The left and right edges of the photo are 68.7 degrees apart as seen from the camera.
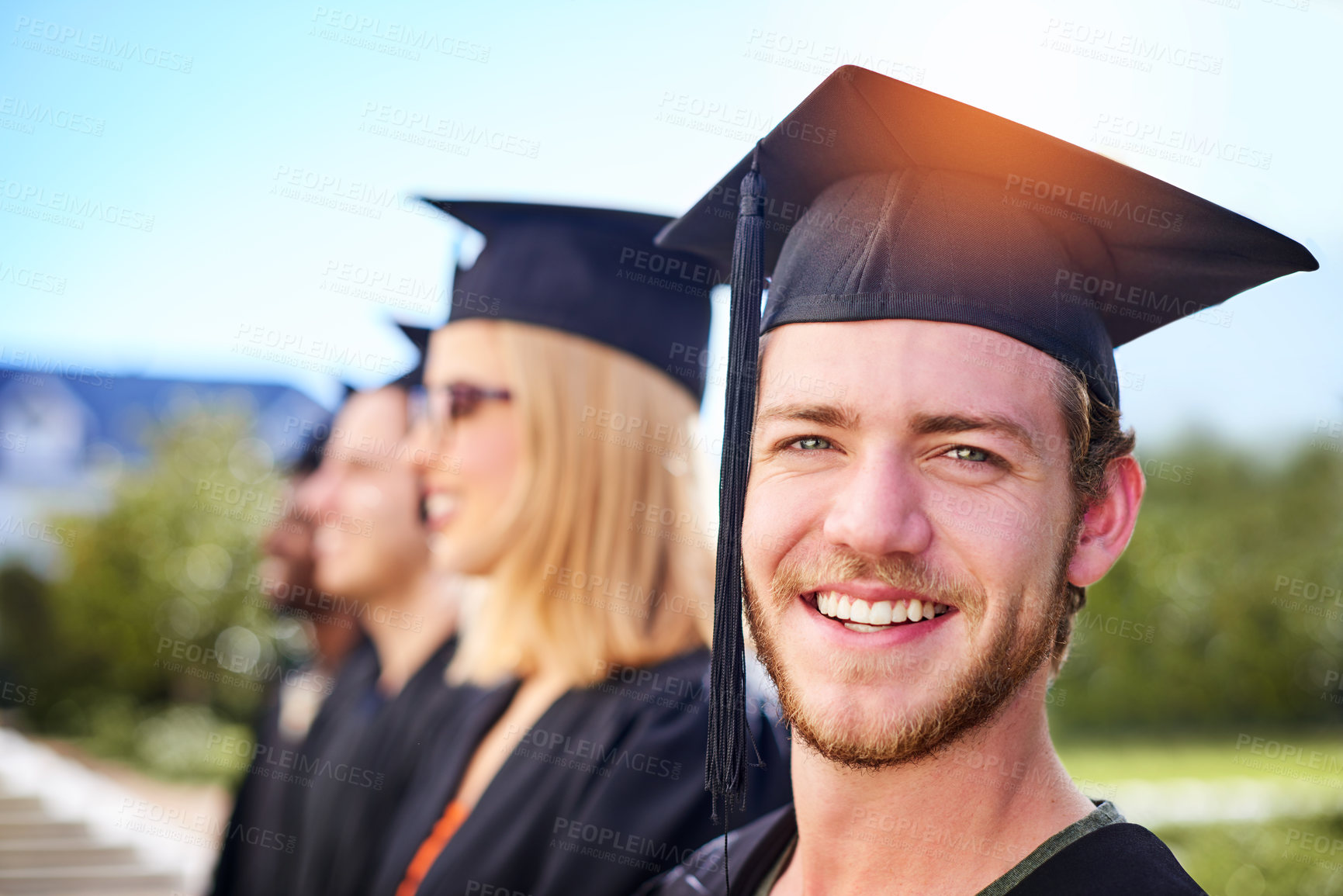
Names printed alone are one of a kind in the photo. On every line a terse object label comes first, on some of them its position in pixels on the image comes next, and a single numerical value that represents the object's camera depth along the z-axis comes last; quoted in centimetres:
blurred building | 1711
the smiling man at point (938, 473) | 148
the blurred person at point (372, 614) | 389
